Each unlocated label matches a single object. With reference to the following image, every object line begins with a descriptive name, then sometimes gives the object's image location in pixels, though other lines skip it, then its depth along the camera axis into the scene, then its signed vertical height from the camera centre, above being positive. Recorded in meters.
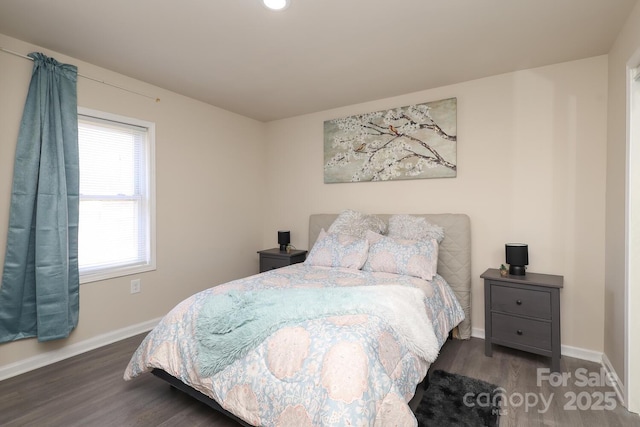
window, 2.80 +0.15
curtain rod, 2.32 +1.17
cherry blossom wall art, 3.19 +0.74
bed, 1.37 -0.71
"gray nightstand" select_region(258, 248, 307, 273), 3.84 -0.58
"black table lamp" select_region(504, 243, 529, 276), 2.63 -0.39
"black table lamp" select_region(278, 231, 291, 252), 4.09 -0.36
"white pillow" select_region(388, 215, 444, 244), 3.03 -0.18
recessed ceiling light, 1.89 +1.26
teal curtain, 2.34 -0.02
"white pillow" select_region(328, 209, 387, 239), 3.32 -0.14
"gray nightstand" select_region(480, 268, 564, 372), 2.39 -0.81
